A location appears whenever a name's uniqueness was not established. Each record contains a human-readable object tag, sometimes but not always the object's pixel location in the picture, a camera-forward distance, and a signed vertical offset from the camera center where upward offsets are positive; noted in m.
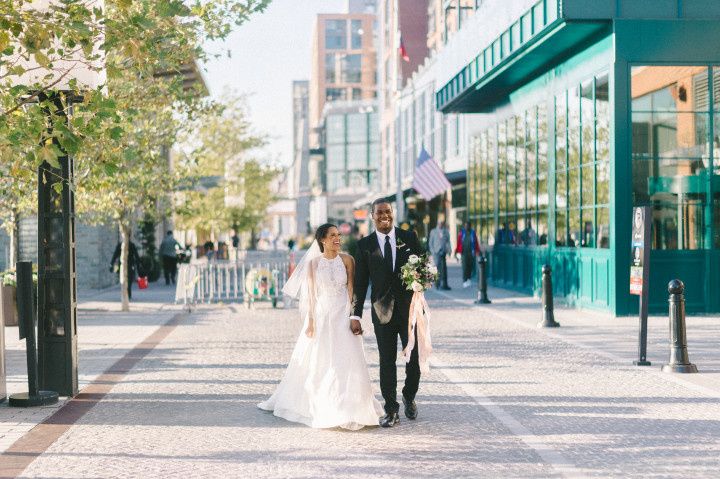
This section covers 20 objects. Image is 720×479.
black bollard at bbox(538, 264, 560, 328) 16.58 -1.07
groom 8.30 -0.47
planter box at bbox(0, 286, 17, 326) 17.03 -1.04
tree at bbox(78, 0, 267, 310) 8.20 +1.72
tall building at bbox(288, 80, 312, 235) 125.44 +7.67
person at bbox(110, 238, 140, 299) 25.39 -0.52
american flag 34.34 +1.74
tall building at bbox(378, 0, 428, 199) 68.60 +12.10
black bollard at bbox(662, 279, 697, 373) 11.22 -1.11
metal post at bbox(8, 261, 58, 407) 9.30 -0.79
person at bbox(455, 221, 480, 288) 27.55 -0.37
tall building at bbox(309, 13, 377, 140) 127.44 +21.55
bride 8.21 -0.94
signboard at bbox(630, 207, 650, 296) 11.97 -0.19
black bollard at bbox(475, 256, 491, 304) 21.70 -1.08
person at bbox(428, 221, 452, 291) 27.41 -0.31
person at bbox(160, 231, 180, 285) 34.03 -0.52
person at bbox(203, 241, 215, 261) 33.25 -0.34
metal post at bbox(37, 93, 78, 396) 9.88 -0.51
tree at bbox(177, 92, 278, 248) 49.38 +3.59
